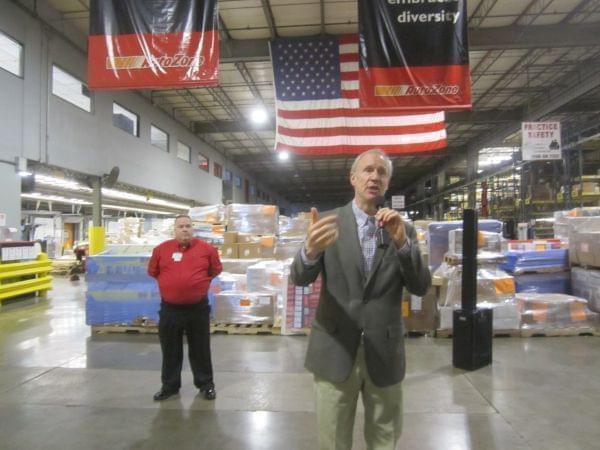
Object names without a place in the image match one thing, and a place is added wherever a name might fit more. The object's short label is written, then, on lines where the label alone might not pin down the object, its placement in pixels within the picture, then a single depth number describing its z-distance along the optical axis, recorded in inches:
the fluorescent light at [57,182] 454.8
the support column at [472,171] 830.0
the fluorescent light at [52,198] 650.2
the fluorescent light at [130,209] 826.8
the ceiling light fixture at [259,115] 528.1
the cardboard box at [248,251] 341.1
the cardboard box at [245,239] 346.6
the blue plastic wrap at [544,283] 297.6
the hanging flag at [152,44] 226.4
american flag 327.9
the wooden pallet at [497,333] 258.2
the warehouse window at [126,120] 563.0
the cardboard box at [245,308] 275.7
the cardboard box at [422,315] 260.5
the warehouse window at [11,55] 377.1
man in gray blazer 73.7
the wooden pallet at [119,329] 276.1
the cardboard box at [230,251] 340.8
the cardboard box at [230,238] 341.1
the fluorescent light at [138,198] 599.8
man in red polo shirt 159.9
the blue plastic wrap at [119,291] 275.3
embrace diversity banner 233.5
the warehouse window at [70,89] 452.4
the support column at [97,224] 486.6
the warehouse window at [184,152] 762.8
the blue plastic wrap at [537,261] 297.3
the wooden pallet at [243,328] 273.4
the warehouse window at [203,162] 851.4
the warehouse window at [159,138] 667.4
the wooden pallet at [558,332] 259.3
